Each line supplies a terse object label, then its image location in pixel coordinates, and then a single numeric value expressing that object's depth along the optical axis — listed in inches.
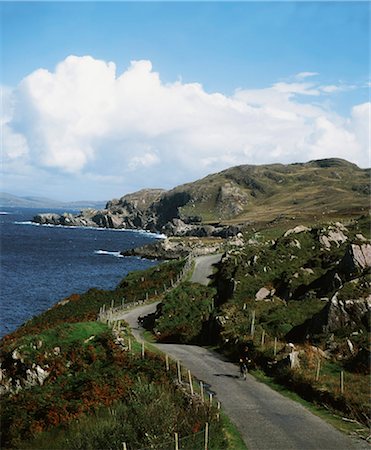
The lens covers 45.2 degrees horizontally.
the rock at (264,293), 1585.9
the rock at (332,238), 1941.7
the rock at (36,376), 889.1
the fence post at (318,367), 900.0
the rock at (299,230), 2270.2
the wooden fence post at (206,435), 611.7
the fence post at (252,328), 1191.9
